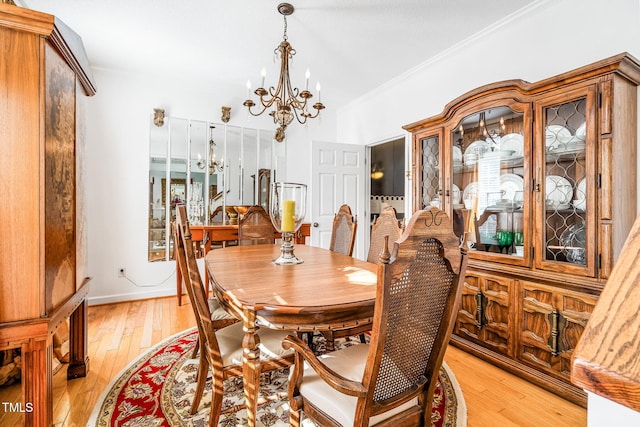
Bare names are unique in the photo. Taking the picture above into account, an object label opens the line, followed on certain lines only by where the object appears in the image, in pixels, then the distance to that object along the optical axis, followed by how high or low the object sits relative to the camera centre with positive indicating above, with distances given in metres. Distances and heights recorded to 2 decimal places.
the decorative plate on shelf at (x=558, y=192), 1.92 +0.14
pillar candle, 1.97 +0.00
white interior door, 4.12 +0.36
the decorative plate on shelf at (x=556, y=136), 1.92 +0.49
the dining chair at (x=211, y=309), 1.45 -0.62
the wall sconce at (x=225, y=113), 4.09 +1.31
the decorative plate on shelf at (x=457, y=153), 2.58 +0.50
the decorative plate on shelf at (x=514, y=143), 2.16 +0.50
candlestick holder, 1.98 +0.01
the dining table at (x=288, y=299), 1.15 -0.33
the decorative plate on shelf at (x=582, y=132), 1.81 +0.48
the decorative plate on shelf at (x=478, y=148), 2.42 +0.52
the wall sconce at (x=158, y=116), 3.75 +1.15
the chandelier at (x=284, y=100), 2.36 +0.90
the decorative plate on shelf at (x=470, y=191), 2.51 +0.18
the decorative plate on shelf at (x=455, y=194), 2.60 +0.16
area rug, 1.60 -1.06
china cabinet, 1.72 +0.09
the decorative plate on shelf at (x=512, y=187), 2.18 +0.19
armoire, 1.16 +0.07
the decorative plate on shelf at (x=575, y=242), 1.81 -0.17
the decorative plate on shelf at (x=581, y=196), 1.81 +0.11
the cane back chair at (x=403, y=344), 0.91 -0.43
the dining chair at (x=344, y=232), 2.59 -0.17
